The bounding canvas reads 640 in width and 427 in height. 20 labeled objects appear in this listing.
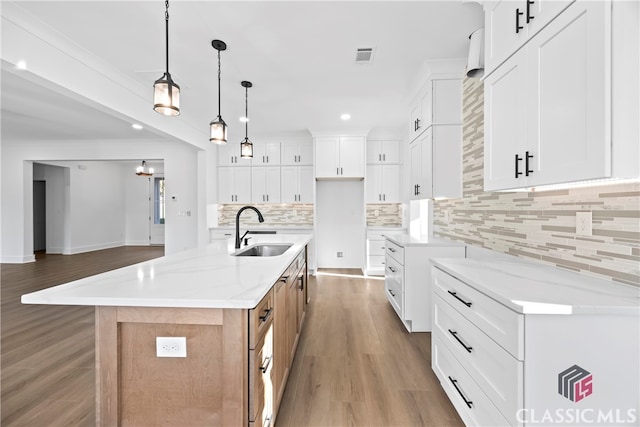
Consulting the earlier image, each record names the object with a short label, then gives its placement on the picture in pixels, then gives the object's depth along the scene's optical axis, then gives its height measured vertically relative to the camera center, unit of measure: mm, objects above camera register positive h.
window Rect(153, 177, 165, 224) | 9914 +337
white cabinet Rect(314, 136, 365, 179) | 5520 +1042
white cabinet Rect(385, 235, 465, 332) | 2920 -717
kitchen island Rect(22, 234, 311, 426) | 1167 -583
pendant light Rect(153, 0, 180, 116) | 1816 +717
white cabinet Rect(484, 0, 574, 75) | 1354 +988
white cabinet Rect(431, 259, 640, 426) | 1021 -517
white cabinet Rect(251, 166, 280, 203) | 5980 +547
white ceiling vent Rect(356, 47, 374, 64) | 2795 +1551
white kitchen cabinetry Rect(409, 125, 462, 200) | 3061 +534
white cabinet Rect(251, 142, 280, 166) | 5984 +1181
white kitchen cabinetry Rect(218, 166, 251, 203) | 6043 +549
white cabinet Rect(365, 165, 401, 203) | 5715 +536
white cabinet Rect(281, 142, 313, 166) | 5965 +1163
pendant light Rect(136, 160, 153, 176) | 7641 +1045
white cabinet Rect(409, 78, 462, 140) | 3061 +1172
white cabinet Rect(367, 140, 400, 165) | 5742 +1168
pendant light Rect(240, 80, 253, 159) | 3360 +722
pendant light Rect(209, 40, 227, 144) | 2533 +696
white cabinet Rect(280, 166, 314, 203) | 5934 +565
